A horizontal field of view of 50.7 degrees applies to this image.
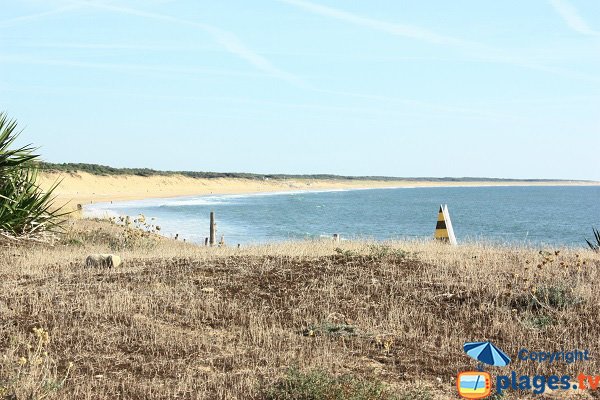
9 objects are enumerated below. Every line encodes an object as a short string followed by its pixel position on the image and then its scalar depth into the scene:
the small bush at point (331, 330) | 8.14
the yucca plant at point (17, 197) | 15.62
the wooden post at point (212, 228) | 23.54
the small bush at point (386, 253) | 12.84
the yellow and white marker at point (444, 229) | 18.44
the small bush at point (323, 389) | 5.79
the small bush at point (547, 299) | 9.41
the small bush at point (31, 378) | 5.84
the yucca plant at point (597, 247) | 16.76
